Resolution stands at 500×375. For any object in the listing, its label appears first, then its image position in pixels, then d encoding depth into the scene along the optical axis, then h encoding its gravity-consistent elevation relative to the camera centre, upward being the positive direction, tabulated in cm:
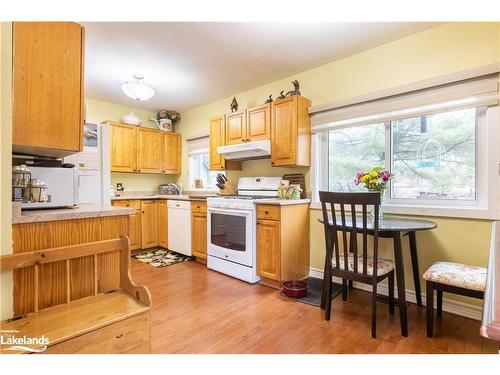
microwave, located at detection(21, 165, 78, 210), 144 +1
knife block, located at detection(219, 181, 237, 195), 387 -4
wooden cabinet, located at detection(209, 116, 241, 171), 368 +61
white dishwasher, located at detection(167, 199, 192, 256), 371 -58
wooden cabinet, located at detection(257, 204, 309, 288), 266 -59
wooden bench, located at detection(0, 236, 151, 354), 105 -59
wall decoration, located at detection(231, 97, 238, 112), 362 +113
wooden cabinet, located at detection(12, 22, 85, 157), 124 +50
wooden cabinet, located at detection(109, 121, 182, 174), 408 +62
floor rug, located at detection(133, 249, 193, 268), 357 -102
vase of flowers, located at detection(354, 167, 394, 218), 219 +7
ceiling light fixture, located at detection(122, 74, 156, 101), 269 +101
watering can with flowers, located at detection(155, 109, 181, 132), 467 +124
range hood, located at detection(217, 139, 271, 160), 308 +46
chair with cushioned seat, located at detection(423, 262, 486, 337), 164 -60
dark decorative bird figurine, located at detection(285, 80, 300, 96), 298 +113
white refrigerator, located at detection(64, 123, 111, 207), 255 +22
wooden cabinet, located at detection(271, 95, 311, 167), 288 +63
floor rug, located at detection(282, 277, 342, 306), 239 -104
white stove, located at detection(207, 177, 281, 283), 282 -50
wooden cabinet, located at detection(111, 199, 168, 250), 401 -58
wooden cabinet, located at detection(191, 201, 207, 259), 347 -57
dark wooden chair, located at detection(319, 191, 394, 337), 183 -56
